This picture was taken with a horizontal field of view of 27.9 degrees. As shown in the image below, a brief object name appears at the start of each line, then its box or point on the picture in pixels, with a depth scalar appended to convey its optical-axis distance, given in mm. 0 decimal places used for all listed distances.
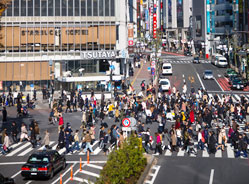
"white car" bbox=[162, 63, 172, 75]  77938
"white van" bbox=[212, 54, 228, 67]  89688
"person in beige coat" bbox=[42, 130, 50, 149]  31172
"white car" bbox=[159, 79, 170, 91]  60750
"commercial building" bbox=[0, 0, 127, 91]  68688
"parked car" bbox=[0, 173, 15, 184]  20709
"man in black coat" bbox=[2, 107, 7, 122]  43481
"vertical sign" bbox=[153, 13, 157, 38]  138100
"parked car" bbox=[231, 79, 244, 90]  63506
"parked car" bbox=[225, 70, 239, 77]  75444
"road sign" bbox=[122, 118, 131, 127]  28234
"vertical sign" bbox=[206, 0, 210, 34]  131250
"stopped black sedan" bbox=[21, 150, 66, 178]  23766
